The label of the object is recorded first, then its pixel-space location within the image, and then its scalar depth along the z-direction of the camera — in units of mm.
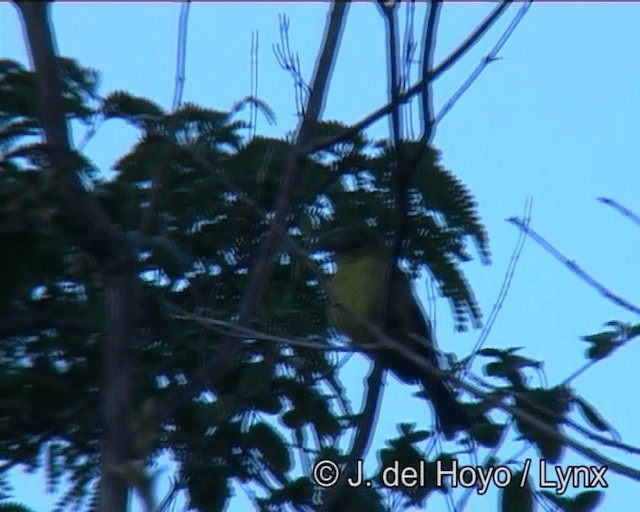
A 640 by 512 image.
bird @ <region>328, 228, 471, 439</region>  7598
